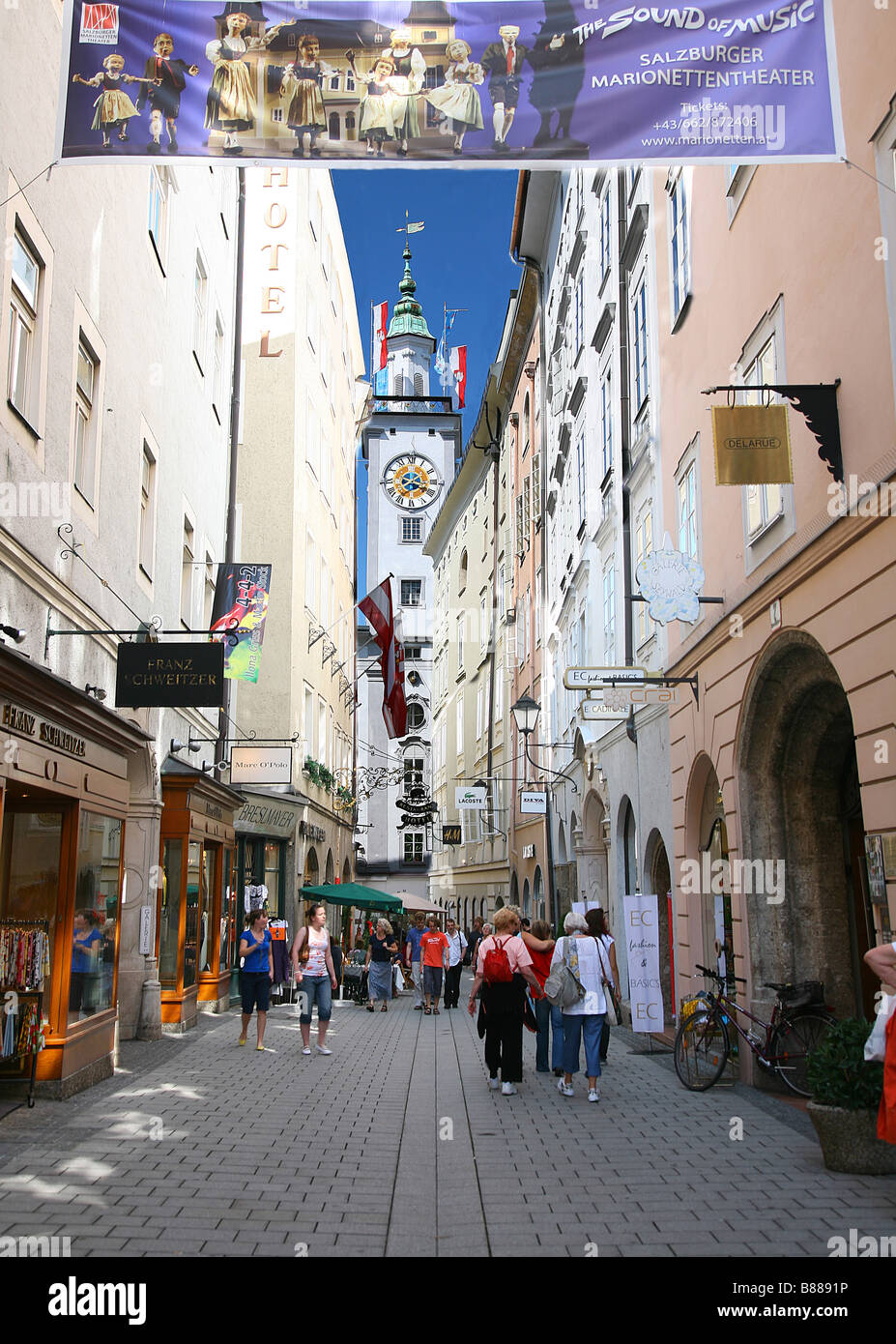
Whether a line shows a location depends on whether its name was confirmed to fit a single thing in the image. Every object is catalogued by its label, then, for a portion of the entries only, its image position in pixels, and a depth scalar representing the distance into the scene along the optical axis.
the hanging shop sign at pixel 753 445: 9.99
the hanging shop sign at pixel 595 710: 16.30
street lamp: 24.91
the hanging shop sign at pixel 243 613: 18.64
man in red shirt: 22.67
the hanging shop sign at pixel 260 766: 22.31
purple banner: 6.79
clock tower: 64.19
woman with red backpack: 11.86
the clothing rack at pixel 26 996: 10.34
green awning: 24.11
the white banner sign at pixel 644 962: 13.64
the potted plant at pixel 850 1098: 7.42
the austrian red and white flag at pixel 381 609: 28.94
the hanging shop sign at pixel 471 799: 34.84
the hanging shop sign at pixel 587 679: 13.97
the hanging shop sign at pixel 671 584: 12.91
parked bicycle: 10.95
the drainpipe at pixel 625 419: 19.61
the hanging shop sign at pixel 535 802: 27.35
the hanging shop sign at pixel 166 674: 12.27
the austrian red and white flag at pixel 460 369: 73.94
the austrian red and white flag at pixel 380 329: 77.81
